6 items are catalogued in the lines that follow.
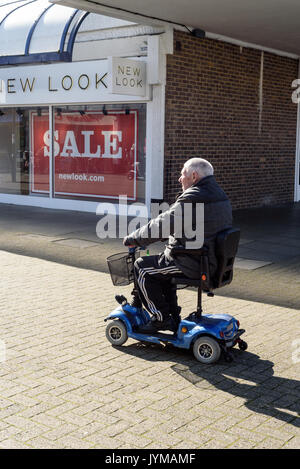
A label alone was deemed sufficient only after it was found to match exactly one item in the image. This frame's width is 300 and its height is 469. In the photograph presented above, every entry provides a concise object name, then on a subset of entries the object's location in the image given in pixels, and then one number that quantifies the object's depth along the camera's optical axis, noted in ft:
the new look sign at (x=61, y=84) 44.42
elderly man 16.22
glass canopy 46.68
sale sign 46.68
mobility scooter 16.25
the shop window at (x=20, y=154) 52.60
